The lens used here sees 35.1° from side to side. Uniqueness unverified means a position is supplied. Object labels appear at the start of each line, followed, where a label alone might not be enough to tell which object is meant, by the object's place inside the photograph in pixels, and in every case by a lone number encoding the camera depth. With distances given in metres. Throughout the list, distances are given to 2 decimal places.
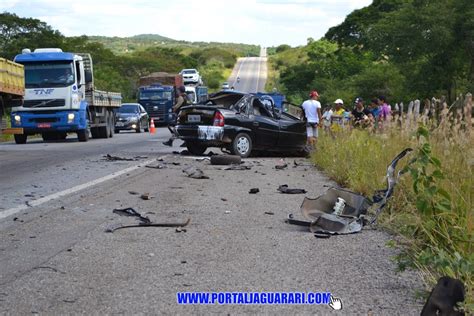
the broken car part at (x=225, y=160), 16.36
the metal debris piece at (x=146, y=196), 10.18
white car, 66.28
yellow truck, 20.23
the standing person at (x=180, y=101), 21.84
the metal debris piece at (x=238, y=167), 15.39
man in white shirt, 20.59
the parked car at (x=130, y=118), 39.28
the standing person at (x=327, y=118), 20.58
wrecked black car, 18.55
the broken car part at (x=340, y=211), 7.67
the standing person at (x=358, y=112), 19.92
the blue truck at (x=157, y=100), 48.28
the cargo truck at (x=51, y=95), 26.08
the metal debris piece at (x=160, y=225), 7.89
